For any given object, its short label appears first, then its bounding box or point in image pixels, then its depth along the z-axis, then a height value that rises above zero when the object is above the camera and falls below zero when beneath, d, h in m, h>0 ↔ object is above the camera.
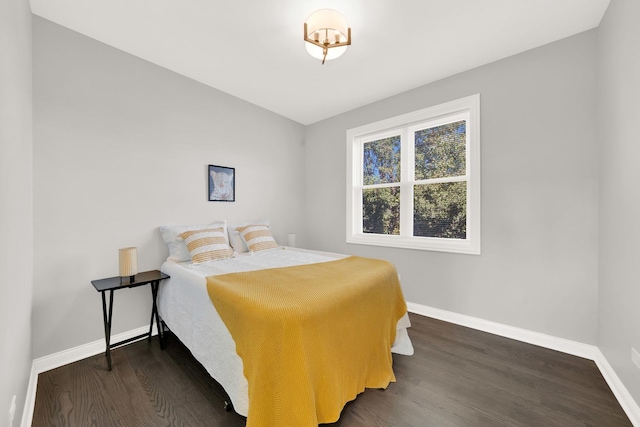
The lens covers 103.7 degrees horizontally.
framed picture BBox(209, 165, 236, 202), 3.03 +0.35
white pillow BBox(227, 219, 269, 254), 3.01 -0.34
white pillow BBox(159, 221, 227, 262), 2.53 -0.33
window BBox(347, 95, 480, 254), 2.74 +0.40
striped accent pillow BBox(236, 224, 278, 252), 3.01 -0.32
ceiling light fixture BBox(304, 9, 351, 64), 1.79 +1.33
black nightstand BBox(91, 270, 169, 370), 1.96 -0.59
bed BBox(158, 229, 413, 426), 1.41 -0.74
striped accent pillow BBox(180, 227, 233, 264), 2.46 -0.34
